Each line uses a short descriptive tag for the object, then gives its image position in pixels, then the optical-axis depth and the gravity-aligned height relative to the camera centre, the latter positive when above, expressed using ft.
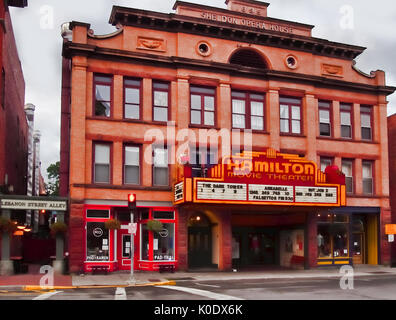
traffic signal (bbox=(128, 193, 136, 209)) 82.17 +2.80
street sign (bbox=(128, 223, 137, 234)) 82.38 -1.23
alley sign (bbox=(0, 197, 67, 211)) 92.99 +2.79
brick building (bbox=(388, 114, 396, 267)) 131.34 +12.97
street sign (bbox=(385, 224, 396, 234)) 116.16 -2.02
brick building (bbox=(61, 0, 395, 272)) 99.09 +15.32
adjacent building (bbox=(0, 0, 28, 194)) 113.39 +27.51
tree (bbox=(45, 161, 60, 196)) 301.47 +25.05
